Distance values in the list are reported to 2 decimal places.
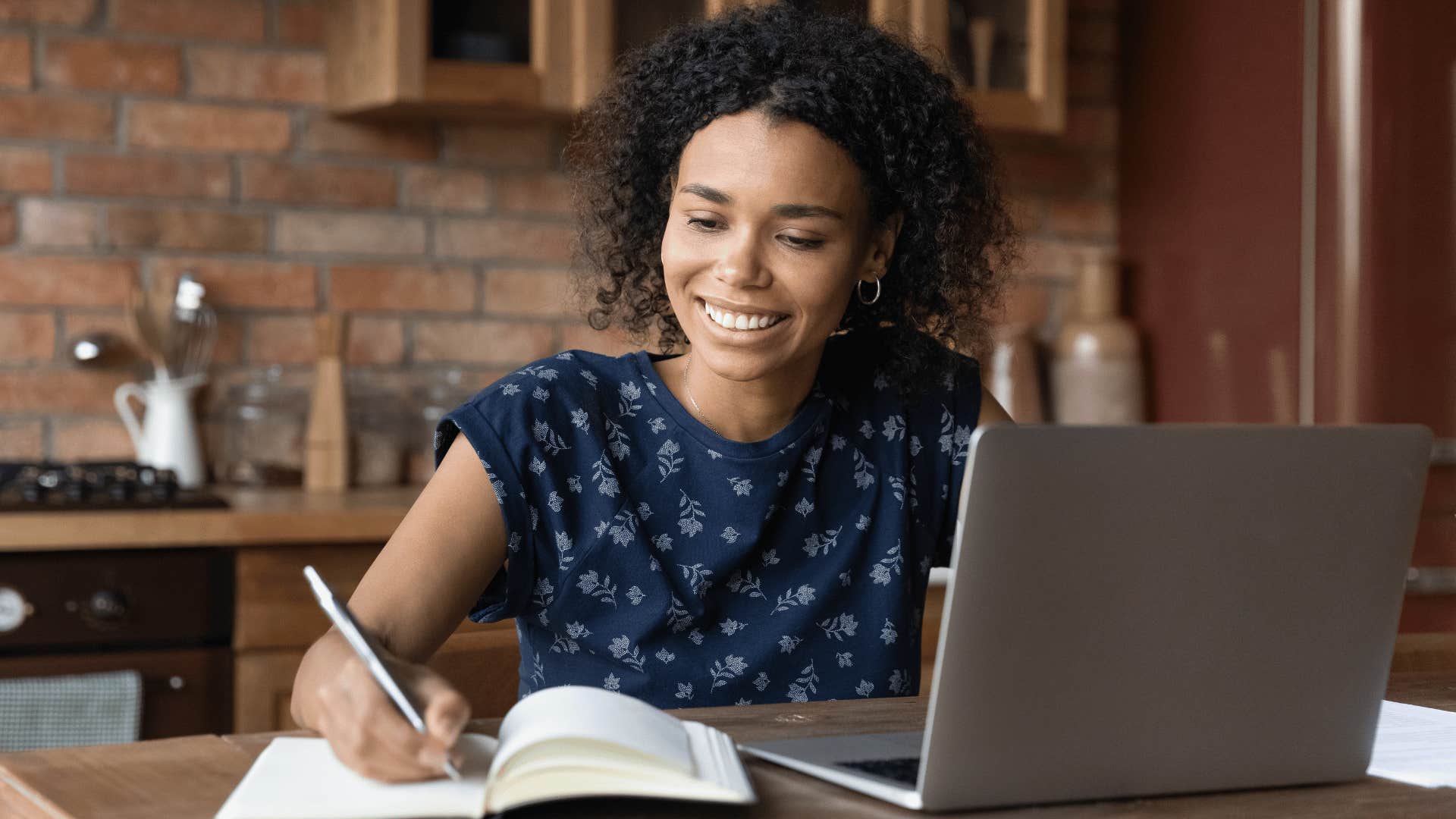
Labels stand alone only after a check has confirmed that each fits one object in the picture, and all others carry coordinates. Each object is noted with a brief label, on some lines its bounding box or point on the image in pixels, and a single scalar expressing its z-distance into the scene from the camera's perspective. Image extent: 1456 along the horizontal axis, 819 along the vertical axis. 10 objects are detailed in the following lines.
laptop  0.76
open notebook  0.76
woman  1.36
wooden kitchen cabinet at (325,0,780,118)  2.46
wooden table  0.81
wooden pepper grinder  2.55
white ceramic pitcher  2.50
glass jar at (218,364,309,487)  2.61
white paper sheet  0.94
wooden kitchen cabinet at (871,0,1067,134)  2.86
